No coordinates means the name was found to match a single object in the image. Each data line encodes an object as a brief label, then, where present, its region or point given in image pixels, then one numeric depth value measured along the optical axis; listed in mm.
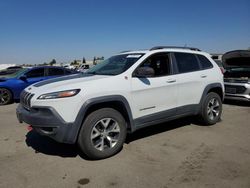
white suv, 3594
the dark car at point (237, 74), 8023
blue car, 9344
